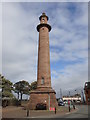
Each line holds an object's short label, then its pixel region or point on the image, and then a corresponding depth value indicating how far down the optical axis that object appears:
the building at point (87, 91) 32.88
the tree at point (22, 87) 41.30
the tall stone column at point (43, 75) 16.48
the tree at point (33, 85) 40.75
